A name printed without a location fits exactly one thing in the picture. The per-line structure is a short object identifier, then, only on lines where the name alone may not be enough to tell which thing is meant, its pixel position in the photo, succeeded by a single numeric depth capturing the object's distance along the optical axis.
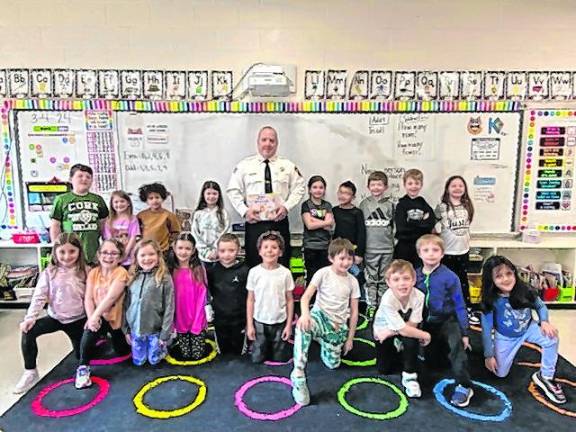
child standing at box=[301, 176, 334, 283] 3.56
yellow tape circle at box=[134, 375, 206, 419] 2.33
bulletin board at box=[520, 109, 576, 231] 3.82
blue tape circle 2.31
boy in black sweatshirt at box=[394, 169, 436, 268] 3.48
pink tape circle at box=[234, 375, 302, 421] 2.31
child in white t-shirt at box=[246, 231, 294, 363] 2.84
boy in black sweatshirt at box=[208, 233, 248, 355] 2.96
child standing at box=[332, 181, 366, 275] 3.57
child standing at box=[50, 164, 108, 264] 3.31
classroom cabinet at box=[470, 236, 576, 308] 3.84
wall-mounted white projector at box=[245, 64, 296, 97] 3.68
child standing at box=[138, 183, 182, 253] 3.47
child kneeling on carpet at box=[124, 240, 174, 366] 2.80
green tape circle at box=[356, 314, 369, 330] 3.41
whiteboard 3.84
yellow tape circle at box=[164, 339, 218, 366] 2.84
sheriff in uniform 3.34
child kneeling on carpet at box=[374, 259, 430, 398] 2.54
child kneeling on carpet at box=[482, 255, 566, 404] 2.55
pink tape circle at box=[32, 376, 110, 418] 2.36
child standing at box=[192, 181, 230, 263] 3.45
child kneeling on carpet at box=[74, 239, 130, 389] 2.70
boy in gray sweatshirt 3.59
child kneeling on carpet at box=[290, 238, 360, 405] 2.75
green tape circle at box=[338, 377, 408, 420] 2.32
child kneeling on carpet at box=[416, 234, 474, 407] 2.64
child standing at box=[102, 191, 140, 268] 3.38
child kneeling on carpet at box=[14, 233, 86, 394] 2.68
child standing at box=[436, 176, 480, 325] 3.53
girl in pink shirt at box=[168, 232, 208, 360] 2.91
